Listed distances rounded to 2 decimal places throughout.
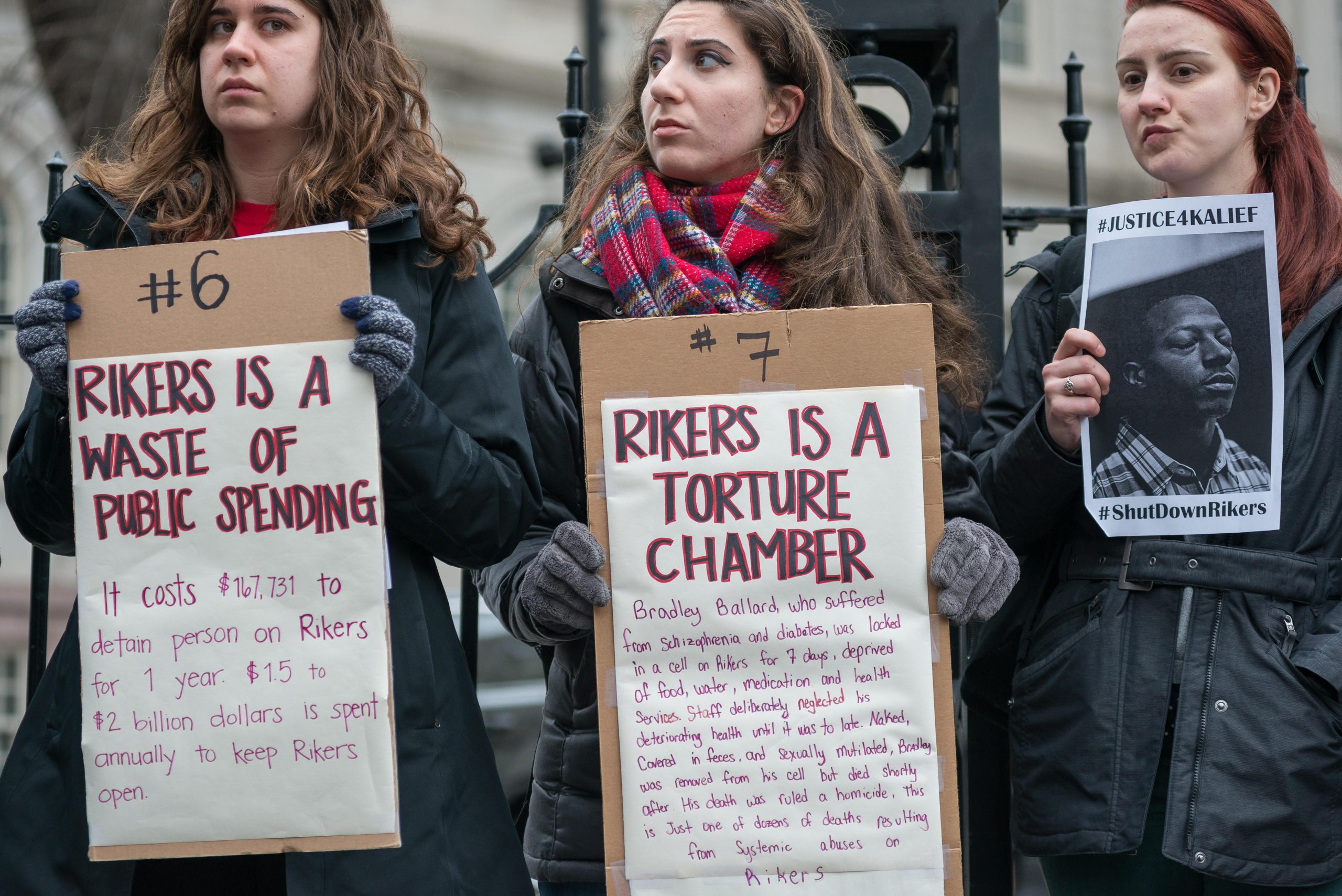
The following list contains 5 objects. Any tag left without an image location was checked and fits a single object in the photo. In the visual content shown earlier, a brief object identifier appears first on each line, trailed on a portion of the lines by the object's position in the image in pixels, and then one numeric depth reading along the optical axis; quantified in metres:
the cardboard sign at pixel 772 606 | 4.19
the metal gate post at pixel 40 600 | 6.22
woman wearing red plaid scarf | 4.77
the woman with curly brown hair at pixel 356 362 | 4.23
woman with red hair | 4.63
